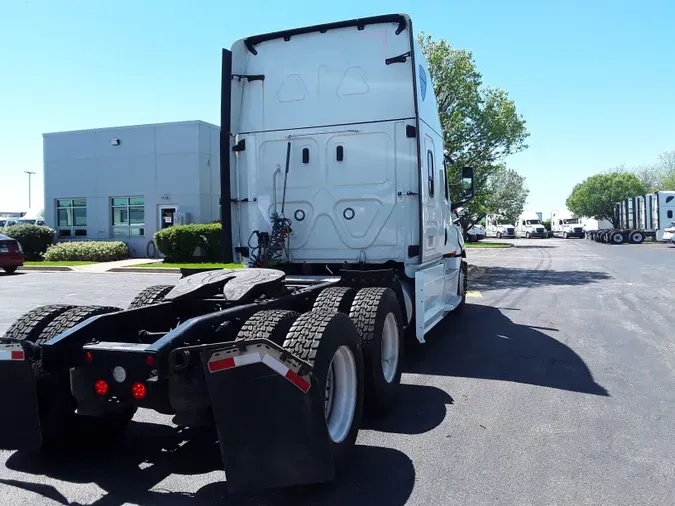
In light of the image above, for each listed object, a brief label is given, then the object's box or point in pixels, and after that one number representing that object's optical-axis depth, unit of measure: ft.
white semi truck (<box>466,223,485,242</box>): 165.07
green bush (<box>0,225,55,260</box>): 82.99
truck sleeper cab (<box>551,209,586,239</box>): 220.64
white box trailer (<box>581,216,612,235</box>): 212.84
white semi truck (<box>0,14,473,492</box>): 10.66
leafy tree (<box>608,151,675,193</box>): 285.64
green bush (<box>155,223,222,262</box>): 72.79
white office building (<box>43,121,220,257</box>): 85.51
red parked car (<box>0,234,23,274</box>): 62.54
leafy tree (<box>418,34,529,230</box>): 61.21
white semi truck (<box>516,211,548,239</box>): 230.68
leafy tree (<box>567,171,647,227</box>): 240.32
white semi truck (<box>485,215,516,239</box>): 234.76
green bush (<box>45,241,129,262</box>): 79.46
